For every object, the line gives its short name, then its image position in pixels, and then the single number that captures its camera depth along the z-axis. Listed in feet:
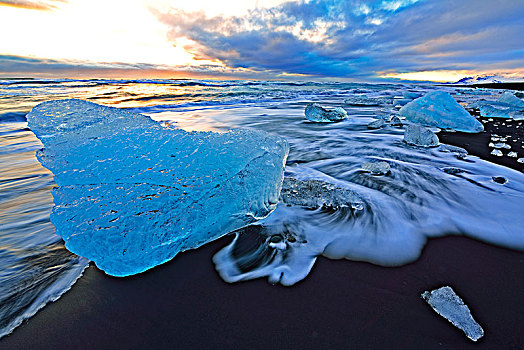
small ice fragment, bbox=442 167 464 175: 7.59
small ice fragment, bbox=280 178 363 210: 5.70
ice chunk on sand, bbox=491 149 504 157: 9.54
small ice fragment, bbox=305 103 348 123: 18.37
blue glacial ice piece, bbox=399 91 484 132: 14.89
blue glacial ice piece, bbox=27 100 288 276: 3.80
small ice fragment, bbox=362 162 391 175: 7.66
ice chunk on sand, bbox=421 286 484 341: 2.85
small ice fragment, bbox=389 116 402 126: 16.73
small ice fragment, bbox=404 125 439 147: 10.73
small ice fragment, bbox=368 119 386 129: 15.44
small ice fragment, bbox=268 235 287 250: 4.44
